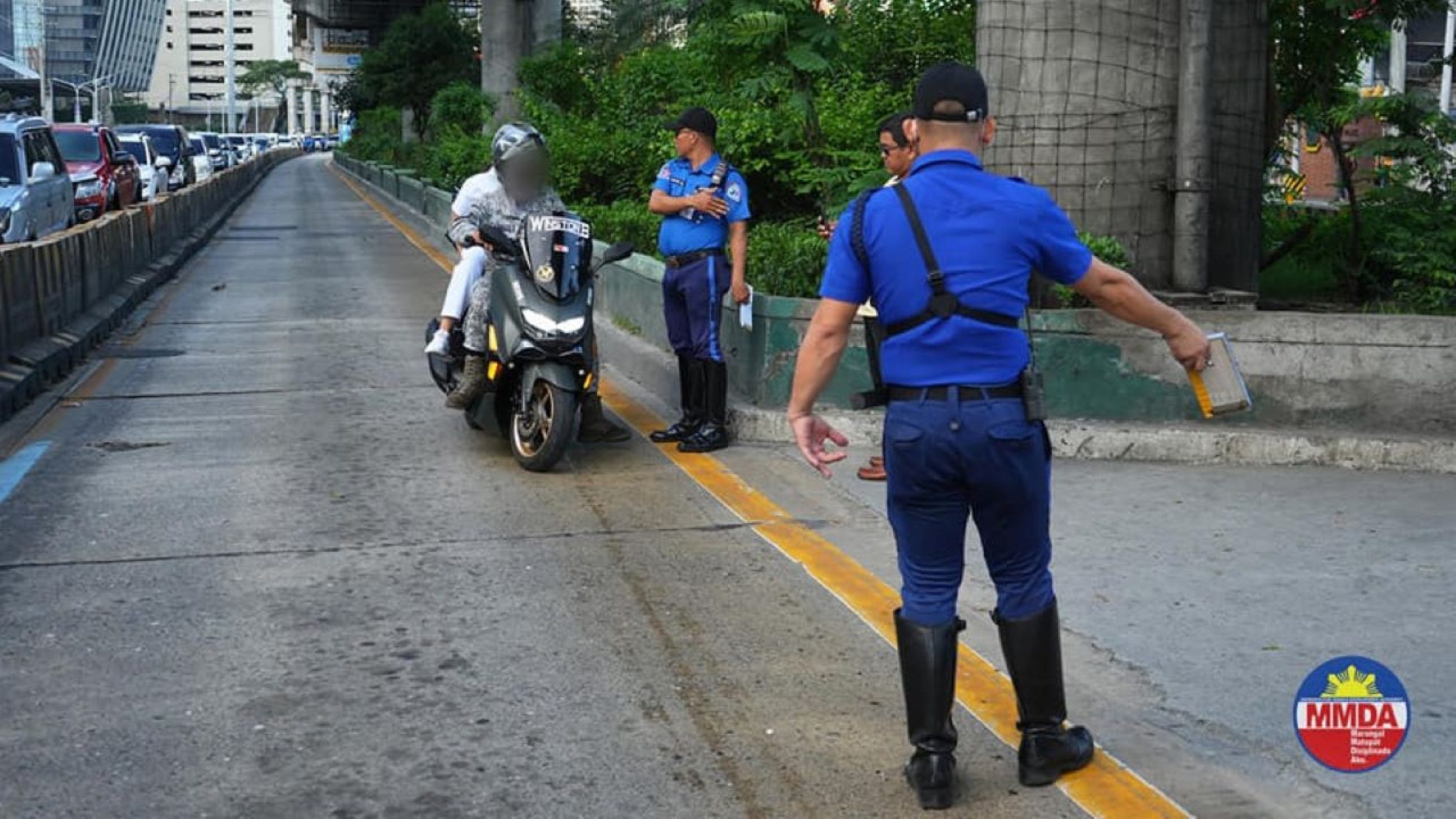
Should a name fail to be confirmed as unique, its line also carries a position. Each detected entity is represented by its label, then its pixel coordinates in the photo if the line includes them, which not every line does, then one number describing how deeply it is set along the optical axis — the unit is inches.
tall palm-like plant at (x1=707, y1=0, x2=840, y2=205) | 529.0
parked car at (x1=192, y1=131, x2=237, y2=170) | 2632.9
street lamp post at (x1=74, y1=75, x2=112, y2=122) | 5718.5
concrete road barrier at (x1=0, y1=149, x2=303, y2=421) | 489.7
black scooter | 364.5
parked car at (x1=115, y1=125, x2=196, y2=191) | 1813.5
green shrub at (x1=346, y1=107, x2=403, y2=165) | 2682.1
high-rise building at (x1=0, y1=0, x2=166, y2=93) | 6382.9
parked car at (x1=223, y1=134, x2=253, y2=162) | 3678.6
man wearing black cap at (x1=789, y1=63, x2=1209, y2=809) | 183.0
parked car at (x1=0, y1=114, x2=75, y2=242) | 839.1
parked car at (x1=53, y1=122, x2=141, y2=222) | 1186.0
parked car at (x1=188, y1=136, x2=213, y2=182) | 2151.9
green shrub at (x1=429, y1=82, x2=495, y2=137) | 1872.5
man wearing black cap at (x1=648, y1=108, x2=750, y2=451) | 383.9
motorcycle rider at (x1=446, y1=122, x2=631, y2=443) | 388.2
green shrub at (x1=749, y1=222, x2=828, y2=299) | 430.9
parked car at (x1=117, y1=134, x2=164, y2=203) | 1562.5
